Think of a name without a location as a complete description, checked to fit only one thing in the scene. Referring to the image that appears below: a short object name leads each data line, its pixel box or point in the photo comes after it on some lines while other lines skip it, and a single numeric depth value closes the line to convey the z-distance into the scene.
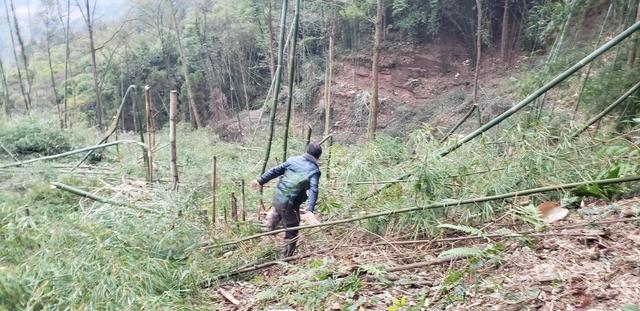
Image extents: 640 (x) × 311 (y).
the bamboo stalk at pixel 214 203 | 3.70
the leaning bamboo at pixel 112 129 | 4.76
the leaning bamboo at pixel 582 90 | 4.69
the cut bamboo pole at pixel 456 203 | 2.76
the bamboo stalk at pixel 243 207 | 3.96
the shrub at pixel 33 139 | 7.86
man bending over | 3.72
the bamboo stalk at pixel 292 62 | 4.04
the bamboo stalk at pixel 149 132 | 3.79
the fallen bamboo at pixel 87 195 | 3.39
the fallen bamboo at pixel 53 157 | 4.11
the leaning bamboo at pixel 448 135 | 3.90
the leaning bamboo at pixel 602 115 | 3.52
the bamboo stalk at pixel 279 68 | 4.08
